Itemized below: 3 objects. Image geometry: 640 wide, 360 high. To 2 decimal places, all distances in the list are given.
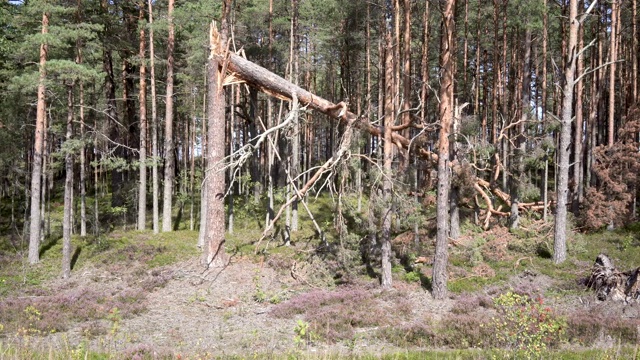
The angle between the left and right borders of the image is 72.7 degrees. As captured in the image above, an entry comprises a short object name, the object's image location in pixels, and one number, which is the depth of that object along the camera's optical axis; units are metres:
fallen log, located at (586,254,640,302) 10.84
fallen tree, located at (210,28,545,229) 12.91
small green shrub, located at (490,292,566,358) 5.79
